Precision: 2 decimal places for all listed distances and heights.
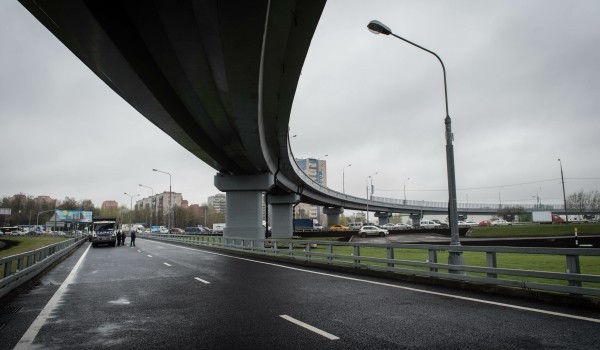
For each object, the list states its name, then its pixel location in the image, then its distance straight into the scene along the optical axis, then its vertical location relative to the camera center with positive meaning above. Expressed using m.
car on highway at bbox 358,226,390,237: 53.75 -1.78
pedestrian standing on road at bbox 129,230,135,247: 40.28 -1.57
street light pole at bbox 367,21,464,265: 12.83 +1.87
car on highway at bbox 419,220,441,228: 80.54 -1.31
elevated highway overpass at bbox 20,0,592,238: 9.78 +4.88
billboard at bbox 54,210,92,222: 103.19 +1.66
